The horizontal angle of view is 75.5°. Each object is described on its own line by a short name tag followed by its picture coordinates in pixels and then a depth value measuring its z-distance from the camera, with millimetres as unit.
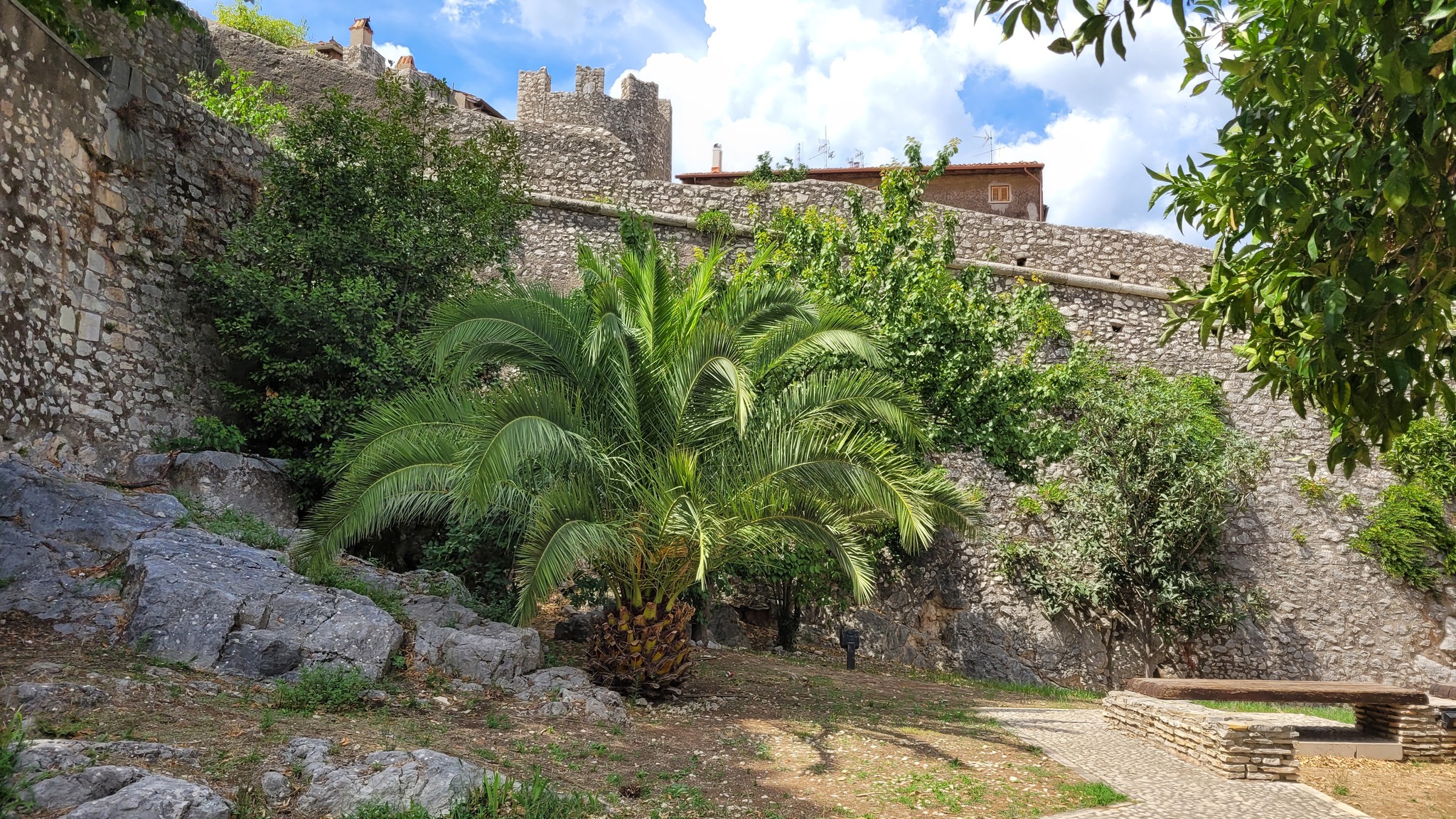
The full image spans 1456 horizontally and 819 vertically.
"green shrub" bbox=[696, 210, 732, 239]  14352
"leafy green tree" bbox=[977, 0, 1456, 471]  3271
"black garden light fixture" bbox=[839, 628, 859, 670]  10508
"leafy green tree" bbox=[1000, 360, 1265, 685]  13422
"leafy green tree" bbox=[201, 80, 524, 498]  9820
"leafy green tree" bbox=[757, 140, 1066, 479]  10461
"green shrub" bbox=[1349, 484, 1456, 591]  14477
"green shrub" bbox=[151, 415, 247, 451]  9586
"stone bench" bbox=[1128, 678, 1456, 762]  7859
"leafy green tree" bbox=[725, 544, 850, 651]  10953
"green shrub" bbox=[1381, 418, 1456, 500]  14570
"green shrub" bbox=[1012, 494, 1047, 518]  14430
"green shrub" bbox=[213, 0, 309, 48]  21812
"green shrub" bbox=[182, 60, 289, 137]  13555
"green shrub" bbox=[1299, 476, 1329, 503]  14883
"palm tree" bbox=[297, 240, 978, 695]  6629
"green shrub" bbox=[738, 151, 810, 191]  18688
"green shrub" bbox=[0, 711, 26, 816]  3604
